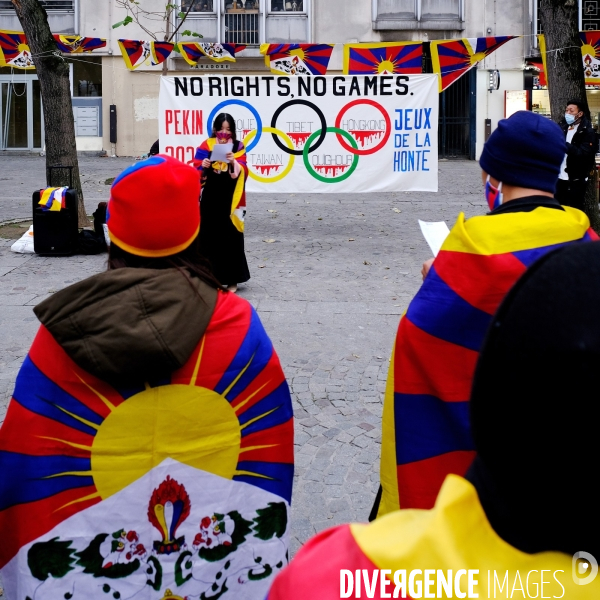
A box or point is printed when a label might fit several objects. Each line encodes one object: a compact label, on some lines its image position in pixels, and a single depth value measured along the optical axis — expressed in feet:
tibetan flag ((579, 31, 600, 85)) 46.57
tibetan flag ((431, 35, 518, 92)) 44.78
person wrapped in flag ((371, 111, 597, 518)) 8.43
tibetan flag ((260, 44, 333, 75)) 56.03
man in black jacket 34.99
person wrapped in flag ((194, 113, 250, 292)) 26.23
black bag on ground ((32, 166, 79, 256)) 33.81
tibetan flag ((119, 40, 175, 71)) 50.49
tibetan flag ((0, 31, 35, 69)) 52.60
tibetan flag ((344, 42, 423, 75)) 49.14
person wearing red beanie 7.50
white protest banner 38.88
